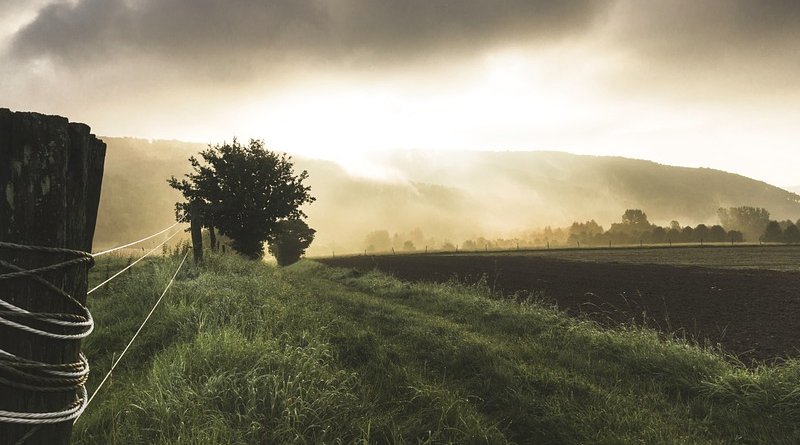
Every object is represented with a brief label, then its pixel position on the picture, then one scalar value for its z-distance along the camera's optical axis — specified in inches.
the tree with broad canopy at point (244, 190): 911.7
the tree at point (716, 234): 5238.7
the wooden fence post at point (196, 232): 440.5
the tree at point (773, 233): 4419.8
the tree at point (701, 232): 5415.4
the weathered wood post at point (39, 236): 66.9
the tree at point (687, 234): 5408.0
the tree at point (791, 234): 4288.9
